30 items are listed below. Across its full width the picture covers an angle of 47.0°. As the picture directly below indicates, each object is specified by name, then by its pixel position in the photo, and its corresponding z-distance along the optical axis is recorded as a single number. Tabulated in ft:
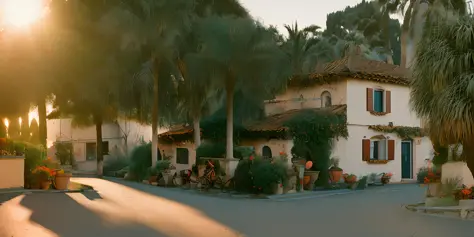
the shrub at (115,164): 128.98
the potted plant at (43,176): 70.74
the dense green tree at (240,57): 73.72
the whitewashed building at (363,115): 90.99
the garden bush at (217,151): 85.20
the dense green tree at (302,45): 123.13
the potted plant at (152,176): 93.66
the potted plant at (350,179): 84.02
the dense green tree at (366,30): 176.55
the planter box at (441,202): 51.55
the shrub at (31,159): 70.85
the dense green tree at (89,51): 85.20
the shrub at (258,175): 69.92
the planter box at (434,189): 55.06
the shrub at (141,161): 102.89
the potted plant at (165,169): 90.43
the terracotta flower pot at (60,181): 71.97
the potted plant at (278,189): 70.18
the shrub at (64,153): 156.25
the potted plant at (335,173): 84.12
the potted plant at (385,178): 93.45
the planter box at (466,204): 47.53
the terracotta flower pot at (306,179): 77.55
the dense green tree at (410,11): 123.10
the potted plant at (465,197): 47.93
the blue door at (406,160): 102.68
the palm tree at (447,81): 45.44
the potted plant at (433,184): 55.24
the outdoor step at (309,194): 68.14
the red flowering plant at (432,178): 56.24
